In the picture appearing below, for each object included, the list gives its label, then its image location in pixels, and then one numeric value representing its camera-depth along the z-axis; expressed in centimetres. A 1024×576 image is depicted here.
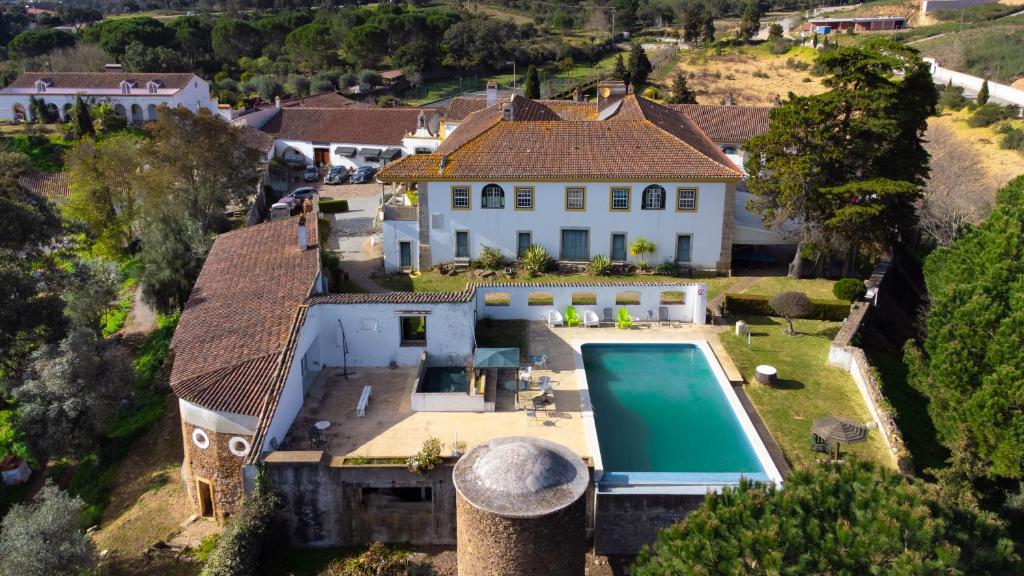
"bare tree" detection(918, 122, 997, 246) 3800
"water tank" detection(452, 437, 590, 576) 1492
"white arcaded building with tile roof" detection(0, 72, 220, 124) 7612
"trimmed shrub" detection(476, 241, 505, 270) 3816
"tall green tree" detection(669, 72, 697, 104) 7406
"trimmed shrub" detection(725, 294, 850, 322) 3219
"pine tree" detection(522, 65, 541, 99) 7700
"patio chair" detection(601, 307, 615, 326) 3166
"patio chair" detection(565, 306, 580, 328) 3133
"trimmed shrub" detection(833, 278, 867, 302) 3278
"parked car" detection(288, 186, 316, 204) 5379
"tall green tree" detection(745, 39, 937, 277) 3341
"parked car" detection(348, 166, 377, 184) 5906
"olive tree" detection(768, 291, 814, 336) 3111
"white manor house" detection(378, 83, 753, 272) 3728
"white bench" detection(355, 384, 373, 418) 2386
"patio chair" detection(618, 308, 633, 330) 3114
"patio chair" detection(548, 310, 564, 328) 3128
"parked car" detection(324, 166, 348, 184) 5875
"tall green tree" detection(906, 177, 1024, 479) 2105
